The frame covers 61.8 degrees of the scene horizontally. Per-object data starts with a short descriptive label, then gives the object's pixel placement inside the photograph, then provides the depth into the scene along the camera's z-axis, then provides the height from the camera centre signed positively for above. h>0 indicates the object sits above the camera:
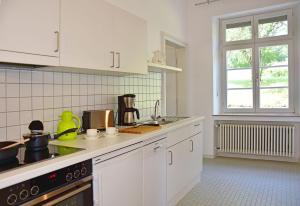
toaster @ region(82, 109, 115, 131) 2.23 -0.15
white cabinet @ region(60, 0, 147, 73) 1.74 +0.54
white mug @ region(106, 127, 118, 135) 2.03 -0.23
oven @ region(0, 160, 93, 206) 1.10 -0.42
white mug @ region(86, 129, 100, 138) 1.90 -0.23
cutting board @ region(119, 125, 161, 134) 2.18 -0.24
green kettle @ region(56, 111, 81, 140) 1.88 -0.16
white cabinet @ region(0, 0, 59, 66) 1.35 +0.42
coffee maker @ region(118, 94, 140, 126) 2.69 -0.07
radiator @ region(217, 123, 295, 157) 4.23 -0.63
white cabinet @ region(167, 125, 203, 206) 2.56 -0.73
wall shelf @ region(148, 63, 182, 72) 2.97 +0.46
